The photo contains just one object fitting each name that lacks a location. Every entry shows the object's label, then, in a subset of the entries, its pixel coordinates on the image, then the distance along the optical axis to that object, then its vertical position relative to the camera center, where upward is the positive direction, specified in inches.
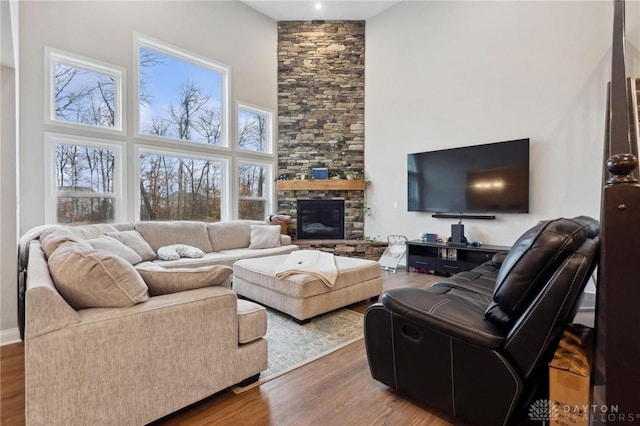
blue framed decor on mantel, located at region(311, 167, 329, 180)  232.5 +25.1
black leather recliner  47.7 -22.2
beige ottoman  106.0 -30.4
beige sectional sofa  47.1 -23.6
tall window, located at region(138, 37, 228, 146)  177.8 +69.6
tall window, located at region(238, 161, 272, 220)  221.5 +12.3
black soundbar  175.7 -5.7
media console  169.9 -29.2
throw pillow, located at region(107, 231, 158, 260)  140.7 -17.3
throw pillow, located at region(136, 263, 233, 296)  65.2 -15.7
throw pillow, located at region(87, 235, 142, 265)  122.2 -16.8
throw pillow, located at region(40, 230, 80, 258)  68.7 -8.7
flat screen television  162.1 +16.1
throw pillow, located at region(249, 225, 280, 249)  186.1 -18.8
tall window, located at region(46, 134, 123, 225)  146.9 +13.3
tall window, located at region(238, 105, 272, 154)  221.6 +57.2
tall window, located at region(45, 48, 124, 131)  145.3 +57.3
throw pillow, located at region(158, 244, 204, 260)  147.0 -22.5
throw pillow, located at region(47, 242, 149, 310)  53.5 -13.2
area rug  81.7 -41.4
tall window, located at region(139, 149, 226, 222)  178.9 +12.1
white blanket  109.2 -22.4
